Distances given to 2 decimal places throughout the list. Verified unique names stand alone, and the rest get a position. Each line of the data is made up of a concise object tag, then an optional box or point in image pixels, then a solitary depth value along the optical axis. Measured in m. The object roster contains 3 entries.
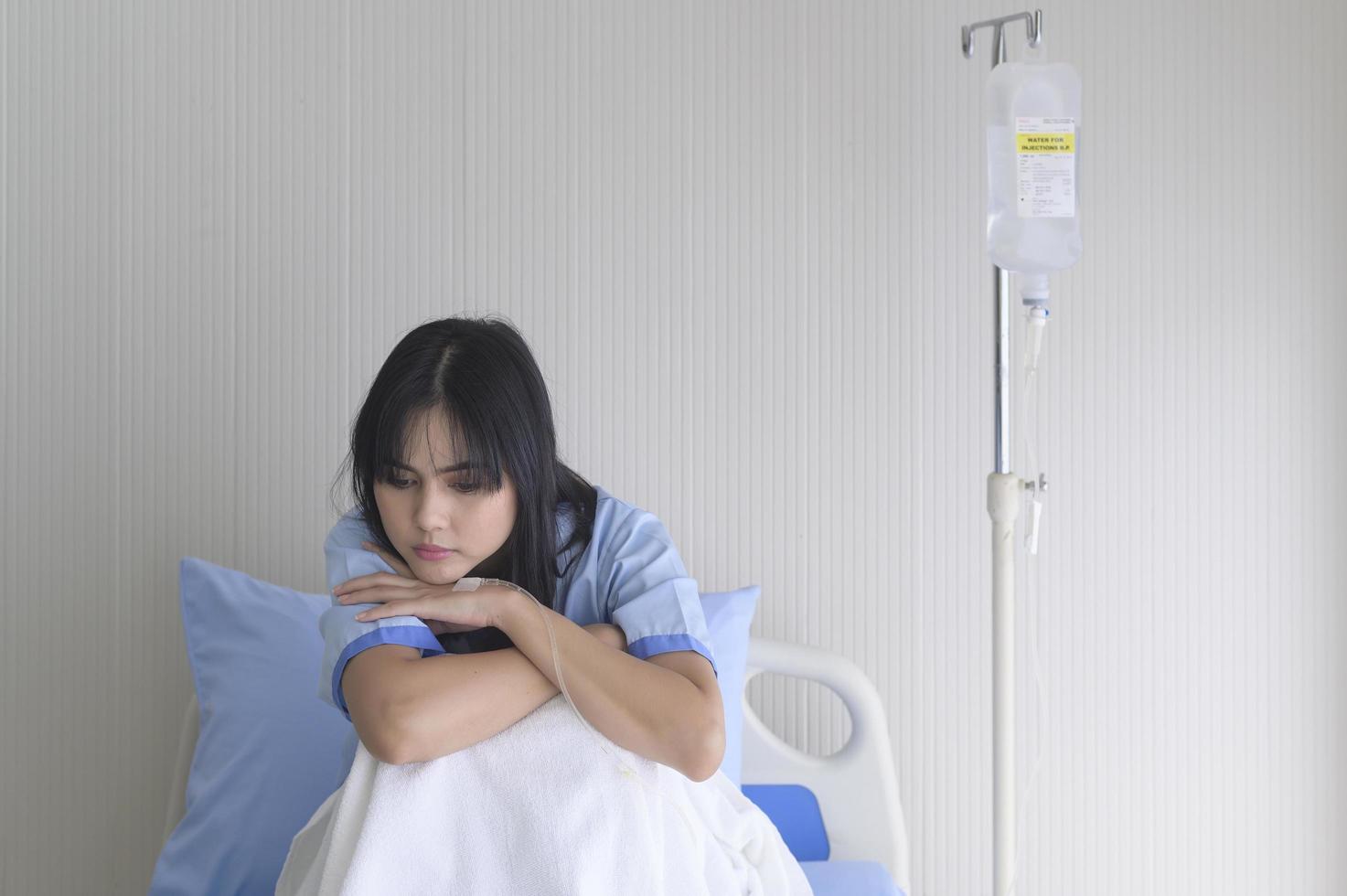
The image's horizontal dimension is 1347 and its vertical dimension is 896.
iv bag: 1.43
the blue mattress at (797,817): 1.59
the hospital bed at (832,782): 1.59
